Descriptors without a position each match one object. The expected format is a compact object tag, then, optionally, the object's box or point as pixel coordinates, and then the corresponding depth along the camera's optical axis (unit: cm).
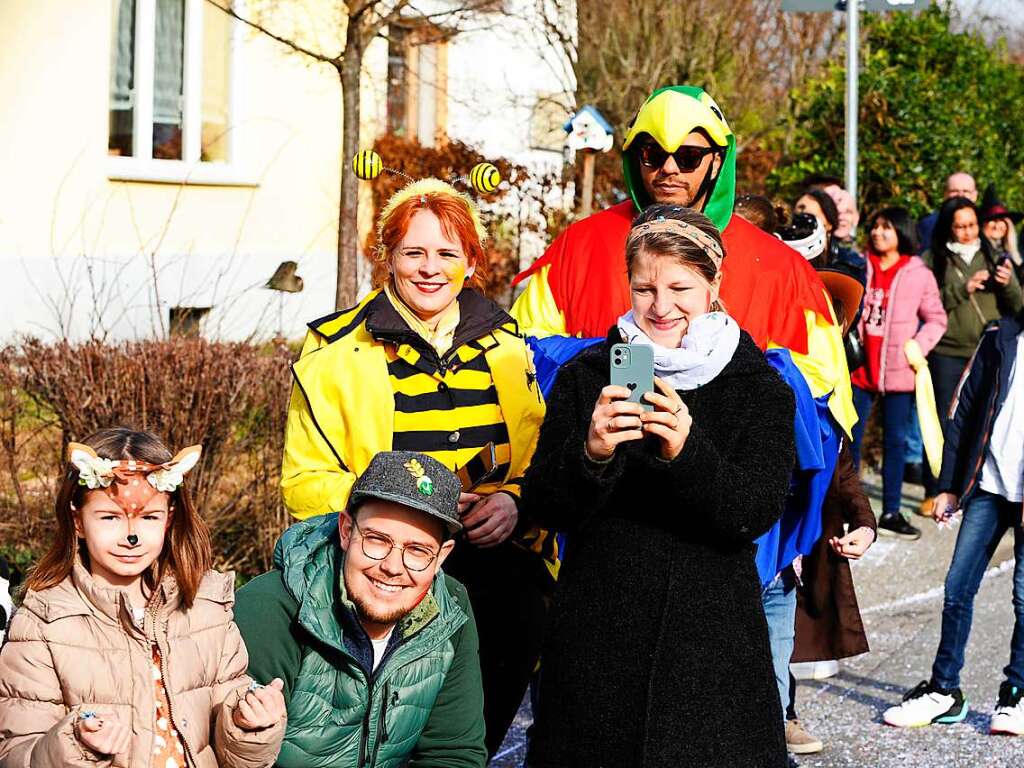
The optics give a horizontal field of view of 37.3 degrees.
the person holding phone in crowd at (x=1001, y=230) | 1001
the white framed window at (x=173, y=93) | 1239
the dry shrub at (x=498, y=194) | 1345
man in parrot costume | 409
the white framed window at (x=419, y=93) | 1560
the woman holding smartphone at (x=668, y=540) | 322
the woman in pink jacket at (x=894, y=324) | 912
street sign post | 978
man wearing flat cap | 329
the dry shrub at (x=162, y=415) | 582
